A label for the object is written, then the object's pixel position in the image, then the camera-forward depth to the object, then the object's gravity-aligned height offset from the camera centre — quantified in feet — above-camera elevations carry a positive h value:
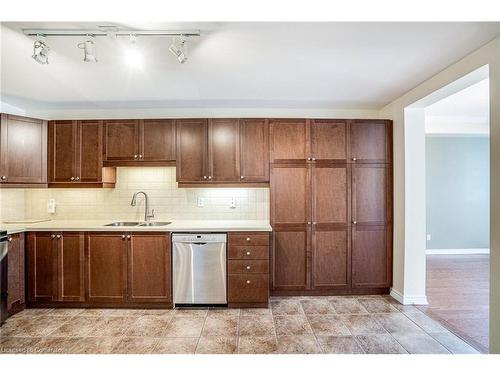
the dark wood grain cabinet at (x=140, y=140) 11.23 +1.95
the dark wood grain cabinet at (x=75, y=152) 11.19 +1.46
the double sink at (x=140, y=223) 11.56 -1.50
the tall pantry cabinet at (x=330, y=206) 11.21 -0.78
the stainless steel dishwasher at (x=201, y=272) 10.16 -3.12
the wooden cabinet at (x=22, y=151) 10.12 +1.43
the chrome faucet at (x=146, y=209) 12.06 -0.94
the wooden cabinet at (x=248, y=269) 10.17 -3.03
